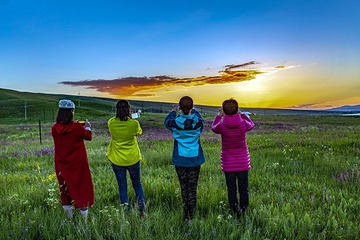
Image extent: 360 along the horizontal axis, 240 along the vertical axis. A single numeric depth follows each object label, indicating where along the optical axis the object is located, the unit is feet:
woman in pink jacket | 19.07
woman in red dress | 18.65
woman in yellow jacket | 20.59
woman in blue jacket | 18.60
